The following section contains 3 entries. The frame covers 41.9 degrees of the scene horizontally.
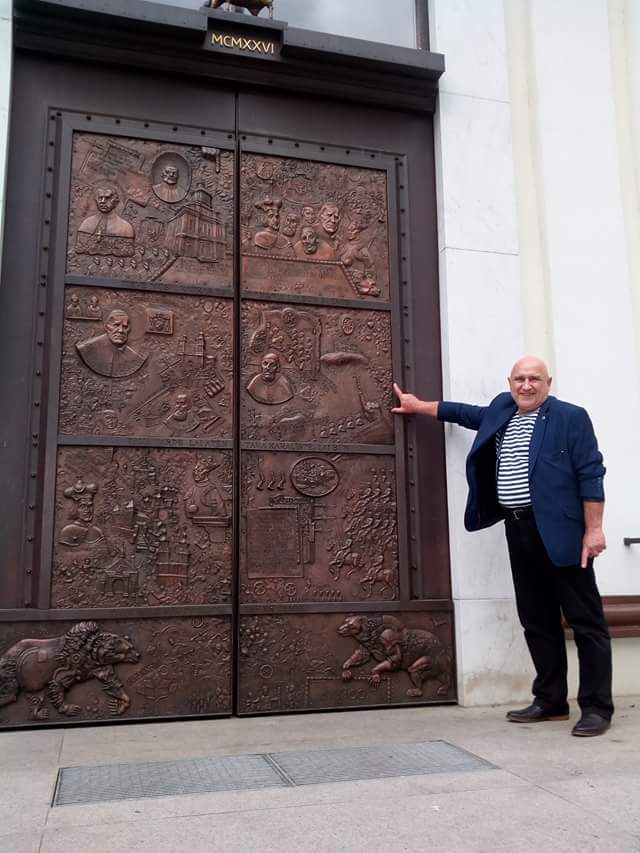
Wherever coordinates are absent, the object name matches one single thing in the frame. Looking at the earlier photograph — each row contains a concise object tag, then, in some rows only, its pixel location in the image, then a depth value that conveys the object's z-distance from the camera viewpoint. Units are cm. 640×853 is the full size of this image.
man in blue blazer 437
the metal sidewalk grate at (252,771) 321
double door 457
